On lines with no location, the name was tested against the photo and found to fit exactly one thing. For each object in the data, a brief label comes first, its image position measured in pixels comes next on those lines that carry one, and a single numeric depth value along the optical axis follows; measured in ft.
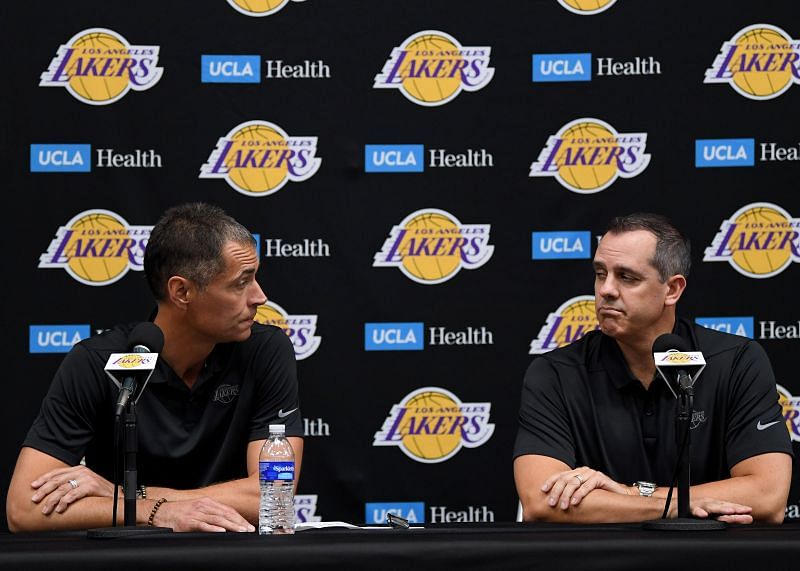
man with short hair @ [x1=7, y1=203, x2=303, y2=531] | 27.29
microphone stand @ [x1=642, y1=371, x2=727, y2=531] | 25.76
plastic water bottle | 26.05
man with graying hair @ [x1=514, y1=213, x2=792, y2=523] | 27.17
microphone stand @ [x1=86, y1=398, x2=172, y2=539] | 25.74
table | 25.30
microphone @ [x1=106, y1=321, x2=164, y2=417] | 25.77
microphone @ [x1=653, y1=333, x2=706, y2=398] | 25.90
